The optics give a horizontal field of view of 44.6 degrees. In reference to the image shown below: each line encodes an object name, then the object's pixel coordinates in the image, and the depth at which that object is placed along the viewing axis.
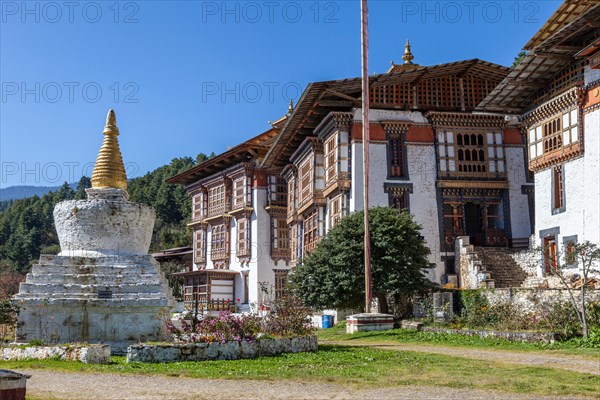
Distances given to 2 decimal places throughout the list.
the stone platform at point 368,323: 24.64
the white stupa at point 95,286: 17.11
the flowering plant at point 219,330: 15.13
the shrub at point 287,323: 17.02
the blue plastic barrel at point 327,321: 32.84
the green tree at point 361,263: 27.58
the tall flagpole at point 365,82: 25.95
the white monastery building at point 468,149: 27.95
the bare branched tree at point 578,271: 19.23
